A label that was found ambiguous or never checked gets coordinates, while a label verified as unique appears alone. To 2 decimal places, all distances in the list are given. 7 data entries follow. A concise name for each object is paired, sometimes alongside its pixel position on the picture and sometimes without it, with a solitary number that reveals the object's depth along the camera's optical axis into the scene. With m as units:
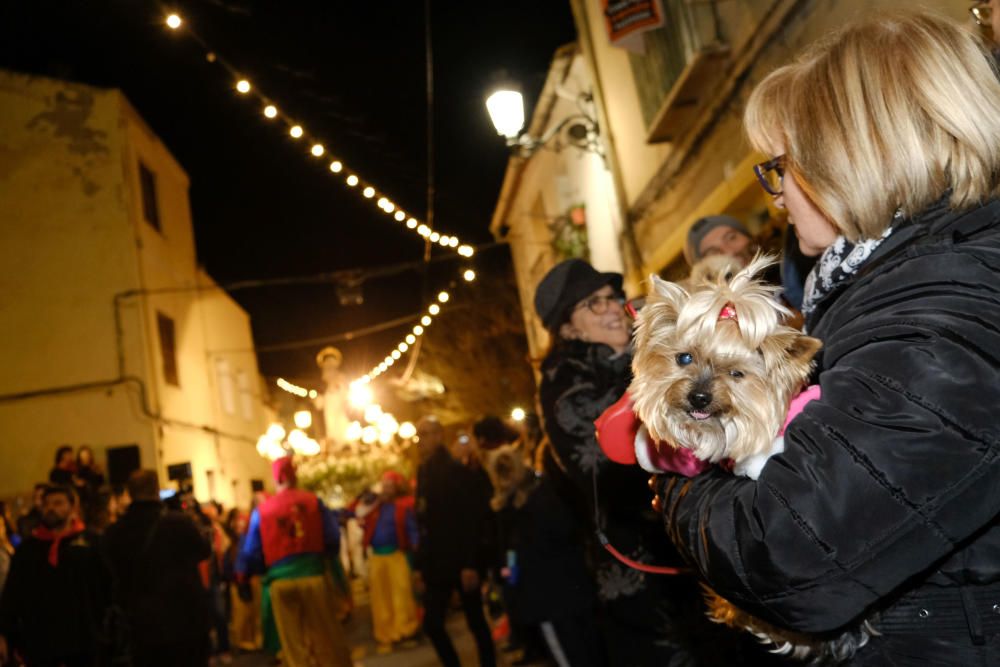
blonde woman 1.38
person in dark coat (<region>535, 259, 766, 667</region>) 3.53
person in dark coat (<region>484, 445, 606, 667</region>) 6.11
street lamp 11.99
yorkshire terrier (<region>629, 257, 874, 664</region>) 1.80
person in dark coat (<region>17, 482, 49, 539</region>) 8.61
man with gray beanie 5.24
